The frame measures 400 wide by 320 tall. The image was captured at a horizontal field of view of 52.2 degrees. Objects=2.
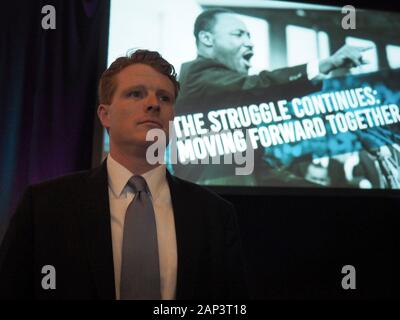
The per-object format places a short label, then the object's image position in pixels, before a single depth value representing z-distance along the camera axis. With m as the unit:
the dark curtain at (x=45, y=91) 2.39
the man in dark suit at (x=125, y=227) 1.06
